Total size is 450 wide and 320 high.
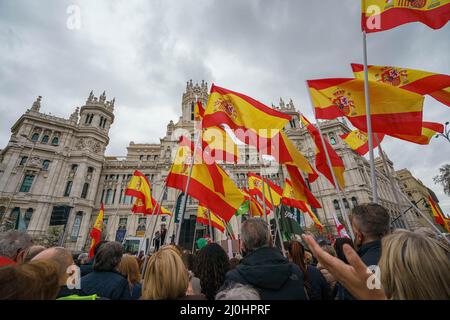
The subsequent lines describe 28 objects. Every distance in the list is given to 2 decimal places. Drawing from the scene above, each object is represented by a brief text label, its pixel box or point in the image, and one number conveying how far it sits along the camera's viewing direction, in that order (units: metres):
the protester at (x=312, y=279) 2.85
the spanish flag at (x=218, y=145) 7.41
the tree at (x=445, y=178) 22.02
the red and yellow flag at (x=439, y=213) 11.16
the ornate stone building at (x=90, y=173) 28.72
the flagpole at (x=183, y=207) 5.26
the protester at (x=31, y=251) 3.05
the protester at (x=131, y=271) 3.27
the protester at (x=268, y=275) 1.84
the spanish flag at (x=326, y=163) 6.88
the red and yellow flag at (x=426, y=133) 5.11
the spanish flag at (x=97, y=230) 10.34
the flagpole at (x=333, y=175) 3.90
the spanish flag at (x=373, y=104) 4.49
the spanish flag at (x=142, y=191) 11.68
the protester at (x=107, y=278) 2.41
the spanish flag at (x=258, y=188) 13.12
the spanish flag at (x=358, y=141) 8.09
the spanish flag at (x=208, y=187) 6.84
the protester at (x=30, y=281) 1.14
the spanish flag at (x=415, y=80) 4.80
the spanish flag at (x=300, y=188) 6.50
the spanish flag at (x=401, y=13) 4.31
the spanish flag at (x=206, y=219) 13.10
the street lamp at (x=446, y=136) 11.02
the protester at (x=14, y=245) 3.14
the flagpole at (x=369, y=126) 3.95
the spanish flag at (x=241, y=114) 5.85
